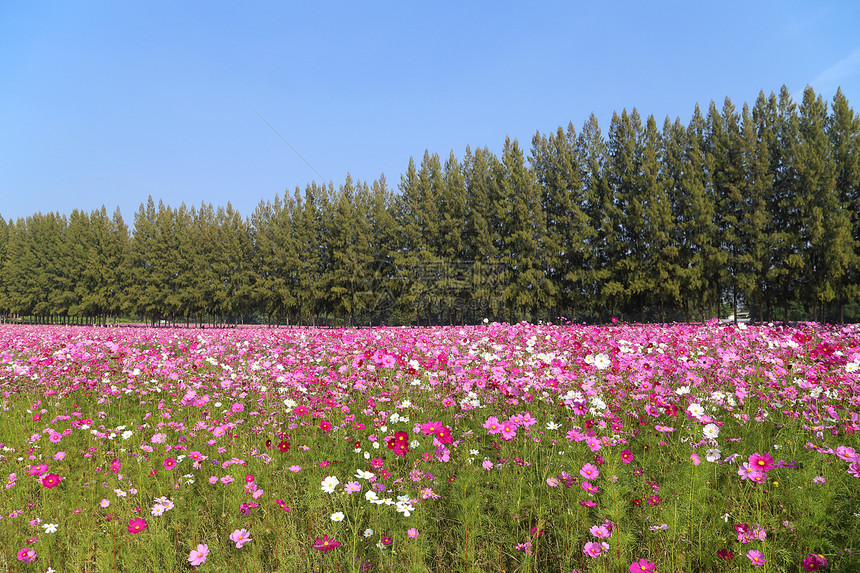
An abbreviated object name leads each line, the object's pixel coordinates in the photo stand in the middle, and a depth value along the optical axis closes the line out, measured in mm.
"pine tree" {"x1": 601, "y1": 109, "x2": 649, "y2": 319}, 31766
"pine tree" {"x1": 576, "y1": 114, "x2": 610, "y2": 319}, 33000
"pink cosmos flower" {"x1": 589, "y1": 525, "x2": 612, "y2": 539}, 2633
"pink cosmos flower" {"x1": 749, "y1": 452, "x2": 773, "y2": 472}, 2691
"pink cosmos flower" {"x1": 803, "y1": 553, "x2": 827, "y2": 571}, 2408
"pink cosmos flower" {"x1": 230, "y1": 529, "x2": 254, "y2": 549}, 2776
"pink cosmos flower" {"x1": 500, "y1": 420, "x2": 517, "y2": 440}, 3154
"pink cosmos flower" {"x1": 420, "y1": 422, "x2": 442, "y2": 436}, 2807
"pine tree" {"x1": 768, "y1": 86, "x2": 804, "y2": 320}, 29359
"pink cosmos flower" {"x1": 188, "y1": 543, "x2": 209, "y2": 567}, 2682
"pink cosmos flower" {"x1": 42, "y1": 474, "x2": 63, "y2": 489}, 3140
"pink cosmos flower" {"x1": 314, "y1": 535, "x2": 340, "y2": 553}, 2339
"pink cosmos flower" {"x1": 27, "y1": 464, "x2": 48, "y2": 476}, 3460
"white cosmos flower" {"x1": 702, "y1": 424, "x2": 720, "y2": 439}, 2815
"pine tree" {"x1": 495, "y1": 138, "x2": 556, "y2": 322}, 33406
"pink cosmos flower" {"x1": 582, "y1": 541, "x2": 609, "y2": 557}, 2449
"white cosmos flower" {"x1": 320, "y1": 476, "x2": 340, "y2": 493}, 3085
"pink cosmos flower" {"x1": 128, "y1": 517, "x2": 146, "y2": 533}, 2784
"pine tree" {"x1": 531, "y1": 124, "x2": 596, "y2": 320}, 33406
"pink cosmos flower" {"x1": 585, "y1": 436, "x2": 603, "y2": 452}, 2926
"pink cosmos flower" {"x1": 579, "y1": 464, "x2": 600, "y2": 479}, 2939
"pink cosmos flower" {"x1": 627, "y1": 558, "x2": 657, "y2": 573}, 2305
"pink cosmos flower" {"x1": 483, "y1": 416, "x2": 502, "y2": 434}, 3370
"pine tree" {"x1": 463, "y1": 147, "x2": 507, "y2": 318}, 34381
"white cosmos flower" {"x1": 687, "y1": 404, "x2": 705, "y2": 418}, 2861
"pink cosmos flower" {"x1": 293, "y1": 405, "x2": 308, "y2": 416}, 4260
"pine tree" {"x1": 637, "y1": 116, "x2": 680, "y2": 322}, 30672
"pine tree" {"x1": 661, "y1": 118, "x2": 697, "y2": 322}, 30672
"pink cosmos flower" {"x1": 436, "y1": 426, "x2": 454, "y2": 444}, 2765
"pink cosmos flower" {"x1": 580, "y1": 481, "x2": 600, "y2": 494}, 2700
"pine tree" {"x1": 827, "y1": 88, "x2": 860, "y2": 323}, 28609
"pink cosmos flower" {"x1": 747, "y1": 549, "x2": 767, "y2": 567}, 2310
